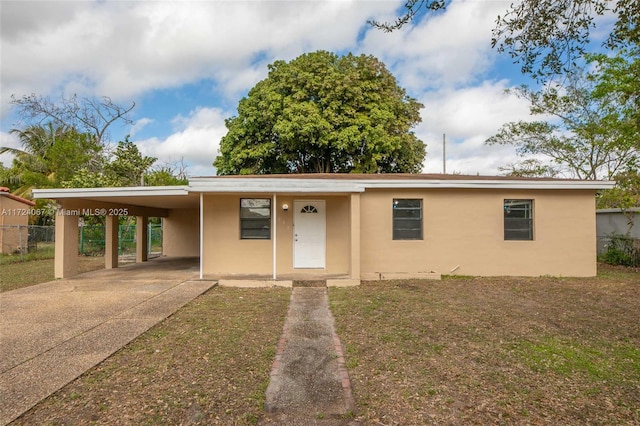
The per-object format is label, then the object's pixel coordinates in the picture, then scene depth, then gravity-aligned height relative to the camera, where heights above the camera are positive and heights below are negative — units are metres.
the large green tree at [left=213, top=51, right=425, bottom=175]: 16.53 +4.96
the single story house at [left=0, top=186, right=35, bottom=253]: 14.34 +0.23
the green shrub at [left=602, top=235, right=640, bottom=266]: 11.33 -0.91
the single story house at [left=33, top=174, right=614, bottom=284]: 9.17 -0.13
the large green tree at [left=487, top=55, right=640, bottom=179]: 12.80 +4.51
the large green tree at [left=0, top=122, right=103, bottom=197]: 18.69 +3.91
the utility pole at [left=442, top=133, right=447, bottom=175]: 24.33 +4.98
